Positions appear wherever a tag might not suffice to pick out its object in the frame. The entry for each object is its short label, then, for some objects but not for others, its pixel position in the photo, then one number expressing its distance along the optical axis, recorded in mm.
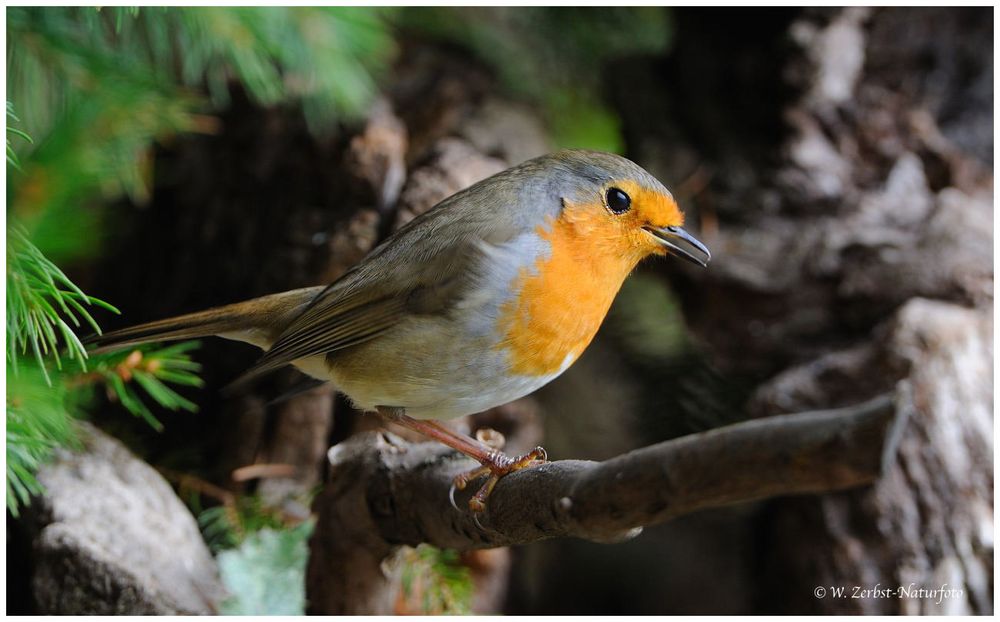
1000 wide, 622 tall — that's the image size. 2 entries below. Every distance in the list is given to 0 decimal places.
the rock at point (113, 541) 2002
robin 1983
